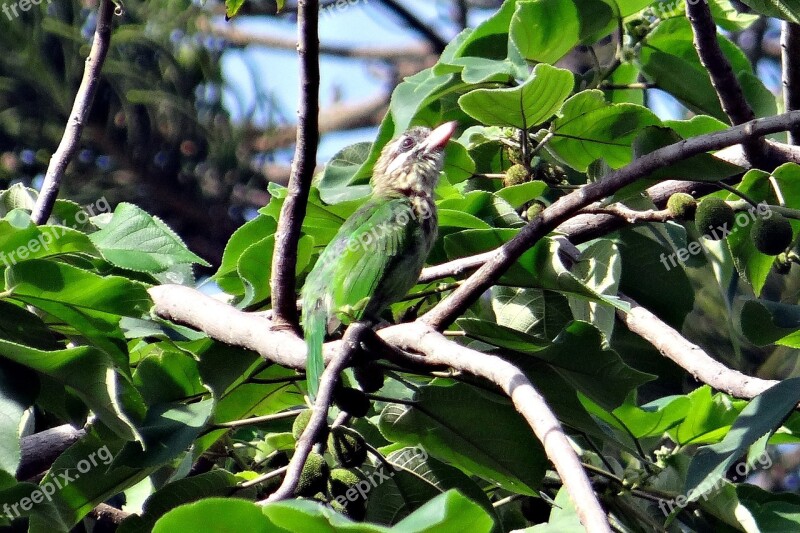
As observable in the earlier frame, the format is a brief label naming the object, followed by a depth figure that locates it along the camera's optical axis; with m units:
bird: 6.42
